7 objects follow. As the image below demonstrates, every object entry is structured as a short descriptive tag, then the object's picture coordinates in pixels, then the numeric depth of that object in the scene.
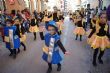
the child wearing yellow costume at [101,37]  2.63
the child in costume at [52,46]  2.27
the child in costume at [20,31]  3.31
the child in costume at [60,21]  5.35
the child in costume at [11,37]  3.09
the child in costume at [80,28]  4.70
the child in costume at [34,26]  4.87
